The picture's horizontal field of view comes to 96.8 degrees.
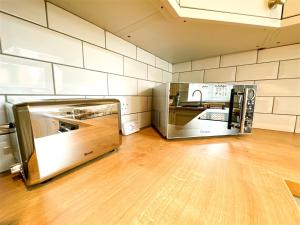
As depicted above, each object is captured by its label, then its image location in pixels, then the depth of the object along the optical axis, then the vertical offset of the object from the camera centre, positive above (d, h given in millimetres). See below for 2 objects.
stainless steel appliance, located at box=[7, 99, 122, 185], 273 -95
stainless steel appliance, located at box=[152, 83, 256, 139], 579 -57
